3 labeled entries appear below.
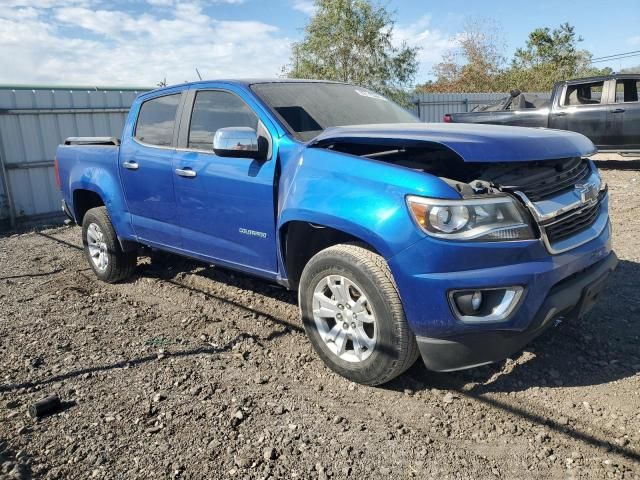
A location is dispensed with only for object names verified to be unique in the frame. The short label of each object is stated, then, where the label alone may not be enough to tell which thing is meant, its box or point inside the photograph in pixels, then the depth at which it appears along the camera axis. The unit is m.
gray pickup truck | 10.57
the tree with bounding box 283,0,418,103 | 13.24
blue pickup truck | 2.74
